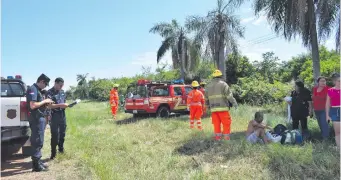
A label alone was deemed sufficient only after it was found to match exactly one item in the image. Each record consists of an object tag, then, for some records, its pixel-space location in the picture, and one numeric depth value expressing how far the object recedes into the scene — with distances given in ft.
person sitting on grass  23.50
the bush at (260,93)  62.82
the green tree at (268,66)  104.20
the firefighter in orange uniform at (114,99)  50.73
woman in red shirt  23.80
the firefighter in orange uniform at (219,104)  25.29
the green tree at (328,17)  38.28
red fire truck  46.60
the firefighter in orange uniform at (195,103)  35.15
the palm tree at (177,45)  96.02
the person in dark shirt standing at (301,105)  25.63
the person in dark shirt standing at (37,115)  19.33
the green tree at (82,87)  237.37
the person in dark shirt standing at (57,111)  22.29
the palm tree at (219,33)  58.65
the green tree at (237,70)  89.97
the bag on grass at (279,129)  25.18
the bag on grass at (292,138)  23.26
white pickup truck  19.88
